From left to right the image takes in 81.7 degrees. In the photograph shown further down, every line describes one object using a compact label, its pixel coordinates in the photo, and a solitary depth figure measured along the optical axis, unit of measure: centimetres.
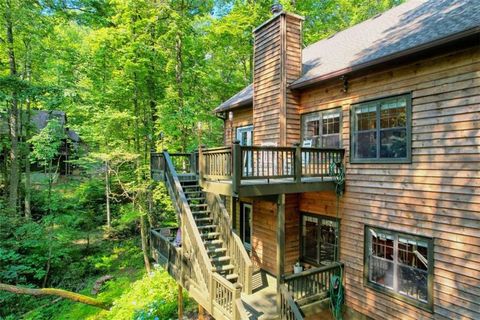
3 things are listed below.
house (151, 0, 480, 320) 494
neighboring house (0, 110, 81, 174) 2565
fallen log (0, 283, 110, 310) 1090
